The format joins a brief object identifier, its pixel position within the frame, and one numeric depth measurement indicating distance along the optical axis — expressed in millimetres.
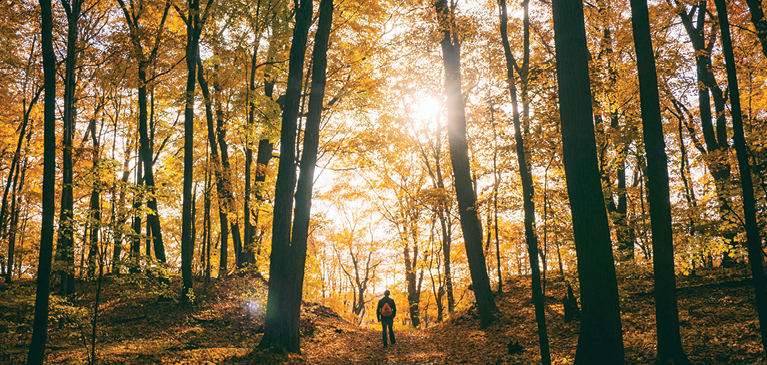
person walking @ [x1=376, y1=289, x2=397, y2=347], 10484
